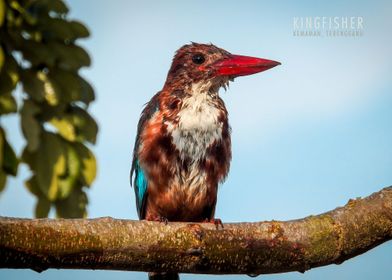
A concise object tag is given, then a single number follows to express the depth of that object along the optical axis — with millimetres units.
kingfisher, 10375
